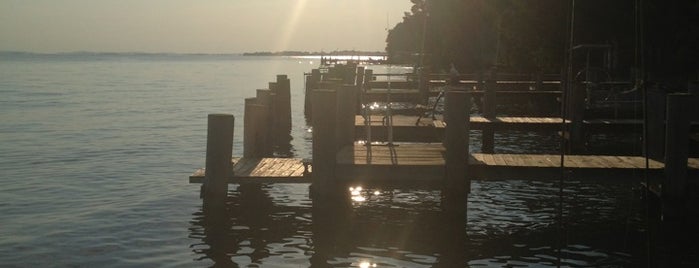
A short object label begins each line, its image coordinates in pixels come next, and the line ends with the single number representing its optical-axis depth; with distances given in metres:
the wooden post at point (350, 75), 26.86
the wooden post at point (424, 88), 33.12
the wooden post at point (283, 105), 25.78
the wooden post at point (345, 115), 15.73
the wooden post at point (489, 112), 22.02
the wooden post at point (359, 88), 27.05
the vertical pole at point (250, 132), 15.81
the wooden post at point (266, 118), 16.19
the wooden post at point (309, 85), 32.22
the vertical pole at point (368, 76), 33.02
